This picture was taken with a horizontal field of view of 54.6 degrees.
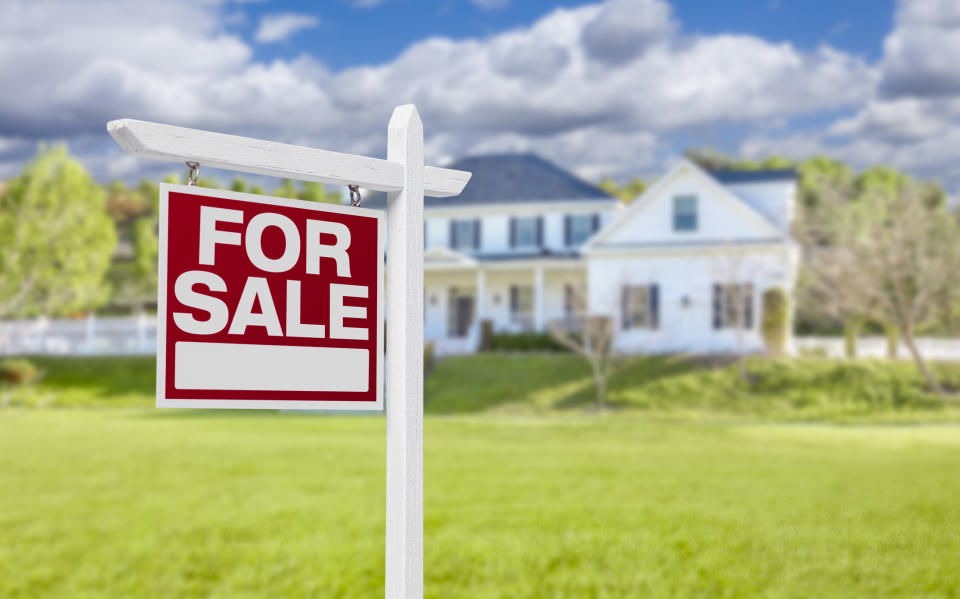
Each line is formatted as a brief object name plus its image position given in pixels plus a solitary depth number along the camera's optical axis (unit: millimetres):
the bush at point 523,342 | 28641
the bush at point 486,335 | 29734
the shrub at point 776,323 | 25484
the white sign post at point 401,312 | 2902
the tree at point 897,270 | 23859
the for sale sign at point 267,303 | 2564
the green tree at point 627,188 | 50031
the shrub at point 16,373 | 28359
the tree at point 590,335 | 23312
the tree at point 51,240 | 31562
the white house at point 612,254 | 26859
